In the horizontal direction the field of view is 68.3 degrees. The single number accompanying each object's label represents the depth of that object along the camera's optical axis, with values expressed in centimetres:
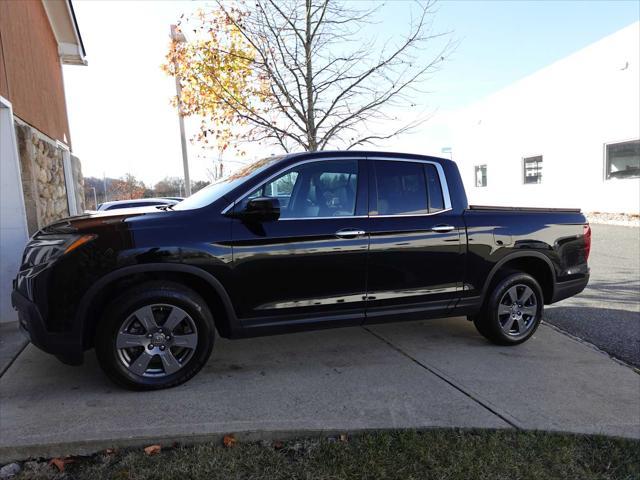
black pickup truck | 346
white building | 1491
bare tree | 721
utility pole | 903
